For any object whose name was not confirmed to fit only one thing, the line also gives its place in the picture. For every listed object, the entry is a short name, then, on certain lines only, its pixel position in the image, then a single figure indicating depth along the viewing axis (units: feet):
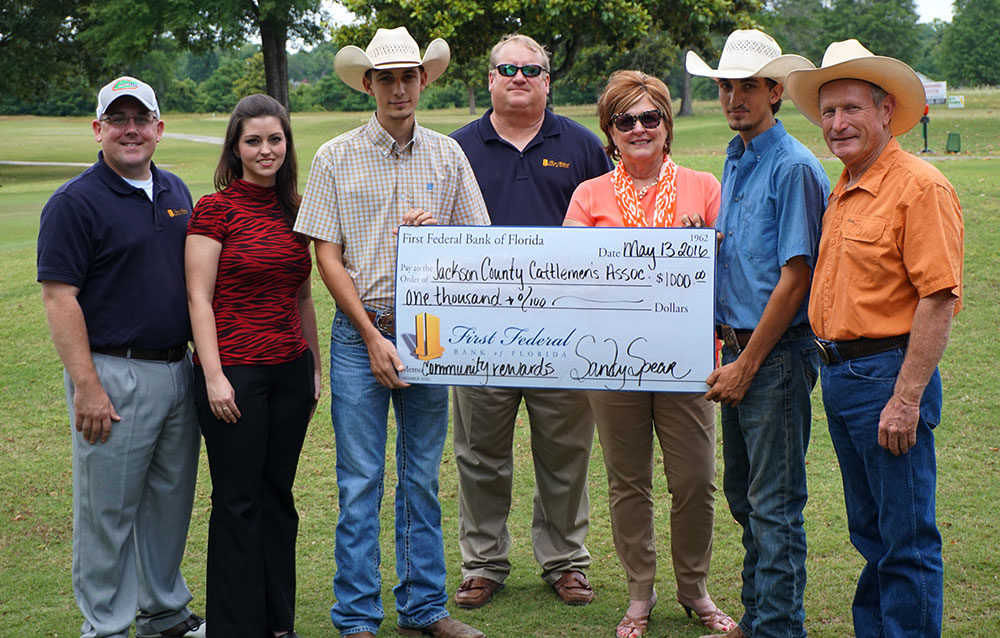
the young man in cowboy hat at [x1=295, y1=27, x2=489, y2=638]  14.08
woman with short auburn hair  14.12
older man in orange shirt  11.22
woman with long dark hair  13.46
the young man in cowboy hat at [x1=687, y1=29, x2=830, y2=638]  12.57
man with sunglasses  16.39
